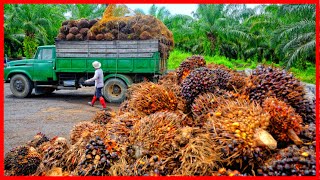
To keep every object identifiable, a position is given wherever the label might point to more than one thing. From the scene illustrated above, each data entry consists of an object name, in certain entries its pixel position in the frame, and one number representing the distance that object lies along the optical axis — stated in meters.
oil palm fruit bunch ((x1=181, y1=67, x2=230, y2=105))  3.30
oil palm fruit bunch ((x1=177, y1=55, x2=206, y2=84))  4.42
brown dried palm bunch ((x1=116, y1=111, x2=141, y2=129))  3.00
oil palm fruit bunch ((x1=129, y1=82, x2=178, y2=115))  3.28
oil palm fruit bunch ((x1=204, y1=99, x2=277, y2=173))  2.31
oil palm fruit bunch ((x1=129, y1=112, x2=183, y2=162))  2.52
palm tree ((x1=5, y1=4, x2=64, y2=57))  22.72
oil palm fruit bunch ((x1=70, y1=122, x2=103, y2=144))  3.19
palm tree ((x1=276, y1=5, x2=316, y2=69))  12.80
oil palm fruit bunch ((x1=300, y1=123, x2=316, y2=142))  2.53
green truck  10.67
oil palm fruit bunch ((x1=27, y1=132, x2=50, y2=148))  3.93
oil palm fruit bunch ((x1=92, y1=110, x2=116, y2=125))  4.01
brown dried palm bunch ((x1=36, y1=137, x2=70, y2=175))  2.91
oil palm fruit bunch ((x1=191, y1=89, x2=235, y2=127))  2.90
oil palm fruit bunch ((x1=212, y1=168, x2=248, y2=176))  2.24
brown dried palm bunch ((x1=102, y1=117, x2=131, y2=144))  2.76
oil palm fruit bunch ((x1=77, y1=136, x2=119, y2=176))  2.50
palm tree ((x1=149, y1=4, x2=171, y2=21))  24.39
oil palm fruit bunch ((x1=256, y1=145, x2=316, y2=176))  2.19
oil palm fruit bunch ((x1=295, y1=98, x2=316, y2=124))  2.89
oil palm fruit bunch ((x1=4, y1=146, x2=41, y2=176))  3.29
